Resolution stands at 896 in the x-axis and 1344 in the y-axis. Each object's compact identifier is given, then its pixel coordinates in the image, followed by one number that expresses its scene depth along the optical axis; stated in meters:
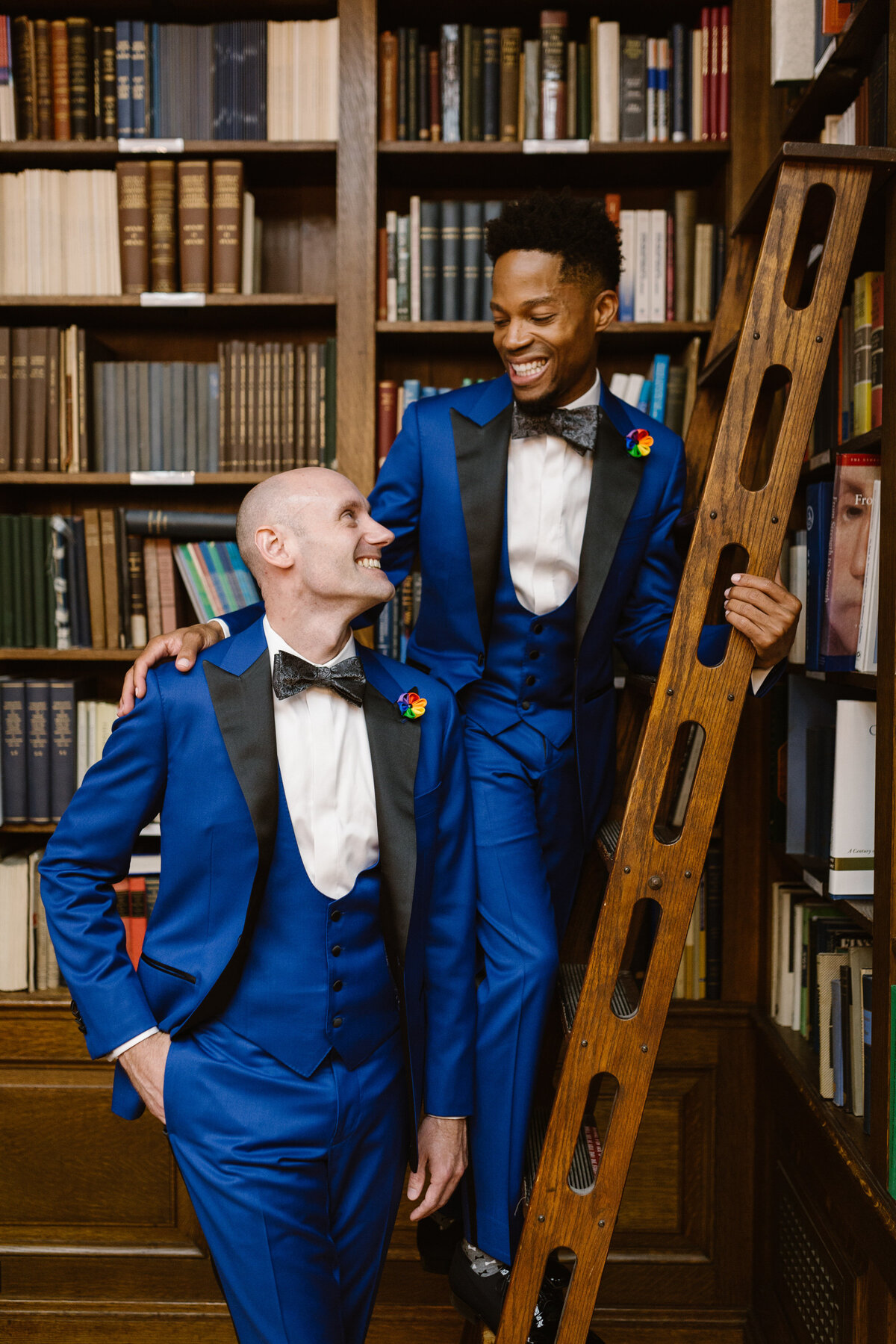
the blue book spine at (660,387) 2.29
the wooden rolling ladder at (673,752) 1.38
